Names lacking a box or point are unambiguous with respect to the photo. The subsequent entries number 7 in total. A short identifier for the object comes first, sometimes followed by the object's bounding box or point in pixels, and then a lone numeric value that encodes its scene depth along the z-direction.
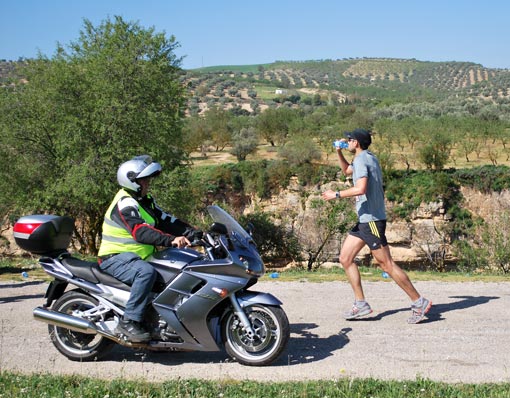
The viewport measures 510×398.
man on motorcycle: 6.14
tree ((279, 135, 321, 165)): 39.41
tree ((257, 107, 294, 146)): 54.78
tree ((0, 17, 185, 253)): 22.73
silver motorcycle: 6.16
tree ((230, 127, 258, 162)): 47.06
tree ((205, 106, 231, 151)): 53.94
